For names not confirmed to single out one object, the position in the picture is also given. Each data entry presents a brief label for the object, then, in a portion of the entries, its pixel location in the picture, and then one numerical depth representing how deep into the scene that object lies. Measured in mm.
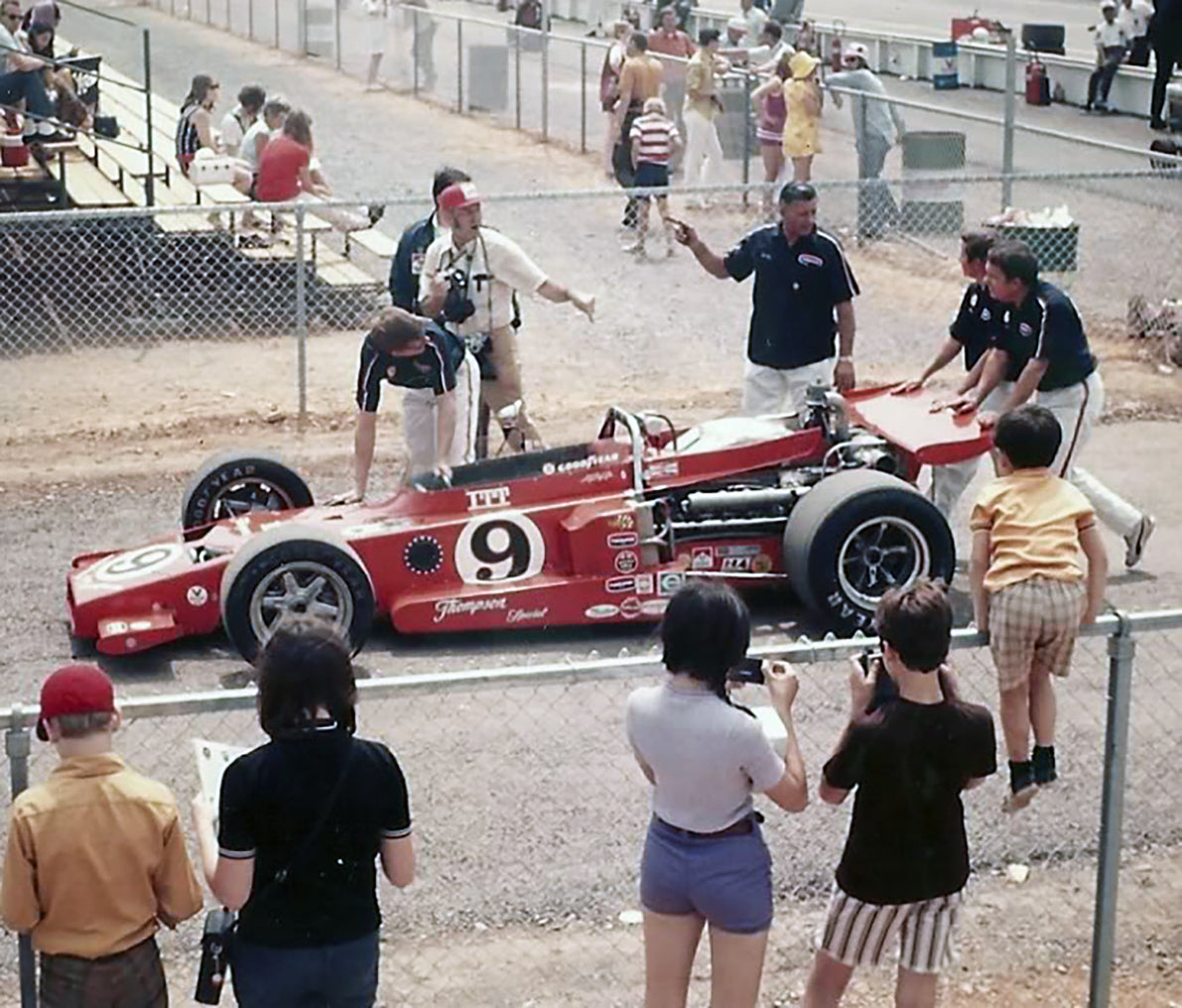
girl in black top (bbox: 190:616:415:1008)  4918
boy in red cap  5004
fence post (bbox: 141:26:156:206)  18406
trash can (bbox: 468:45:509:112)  30141
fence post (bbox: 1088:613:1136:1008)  6145
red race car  9867
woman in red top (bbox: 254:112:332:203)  17297
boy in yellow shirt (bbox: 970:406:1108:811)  6891
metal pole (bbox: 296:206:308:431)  13984
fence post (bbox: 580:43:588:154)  26641
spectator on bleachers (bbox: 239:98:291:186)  18469
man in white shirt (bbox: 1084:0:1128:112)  31297
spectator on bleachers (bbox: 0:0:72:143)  19141
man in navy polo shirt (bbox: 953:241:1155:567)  10227
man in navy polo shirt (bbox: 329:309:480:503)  10438
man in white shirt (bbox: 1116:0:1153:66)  31406
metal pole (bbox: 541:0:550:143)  26781
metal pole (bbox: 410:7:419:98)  31703
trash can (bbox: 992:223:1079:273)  17750
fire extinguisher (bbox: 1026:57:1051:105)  32656
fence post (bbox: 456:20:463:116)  30125
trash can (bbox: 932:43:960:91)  34406
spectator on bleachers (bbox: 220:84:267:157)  19484
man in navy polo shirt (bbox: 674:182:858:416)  11492
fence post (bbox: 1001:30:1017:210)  18156
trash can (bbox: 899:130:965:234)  20078
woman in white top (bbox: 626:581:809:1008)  5391
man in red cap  11867
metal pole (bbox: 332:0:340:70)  35219
